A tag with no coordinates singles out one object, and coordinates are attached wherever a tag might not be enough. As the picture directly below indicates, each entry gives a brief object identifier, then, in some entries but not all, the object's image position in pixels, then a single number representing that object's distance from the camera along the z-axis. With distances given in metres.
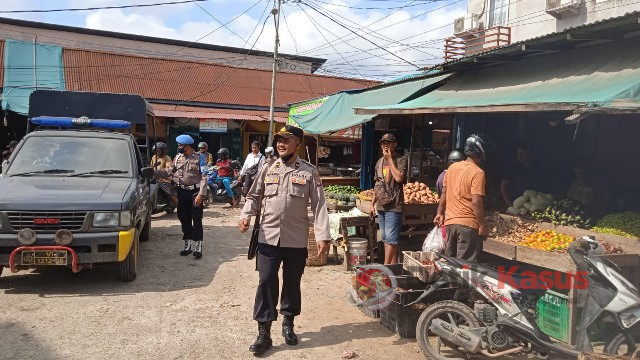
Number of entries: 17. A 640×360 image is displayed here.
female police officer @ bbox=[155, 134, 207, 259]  7.15
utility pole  18.75
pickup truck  5.17
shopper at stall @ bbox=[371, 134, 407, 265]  5.72
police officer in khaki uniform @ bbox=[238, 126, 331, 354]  4.21
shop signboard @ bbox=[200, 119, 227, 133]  19.28
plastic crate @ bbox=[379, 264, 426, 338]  4.48
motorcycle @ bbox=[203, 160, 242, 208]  13.77
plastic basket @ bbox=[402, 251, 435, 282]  4.47
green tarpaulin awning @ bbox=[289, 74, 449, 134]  8.66
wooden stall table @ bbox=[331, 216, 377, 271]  6.87
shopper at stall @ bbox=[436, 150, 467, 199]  6.19
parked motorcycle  3.66
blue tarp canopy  18.35
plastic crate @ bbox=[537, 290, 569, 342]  4.26
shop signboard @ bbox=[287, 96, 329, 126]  13.04
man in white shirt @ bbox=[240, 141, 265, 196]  10.21
